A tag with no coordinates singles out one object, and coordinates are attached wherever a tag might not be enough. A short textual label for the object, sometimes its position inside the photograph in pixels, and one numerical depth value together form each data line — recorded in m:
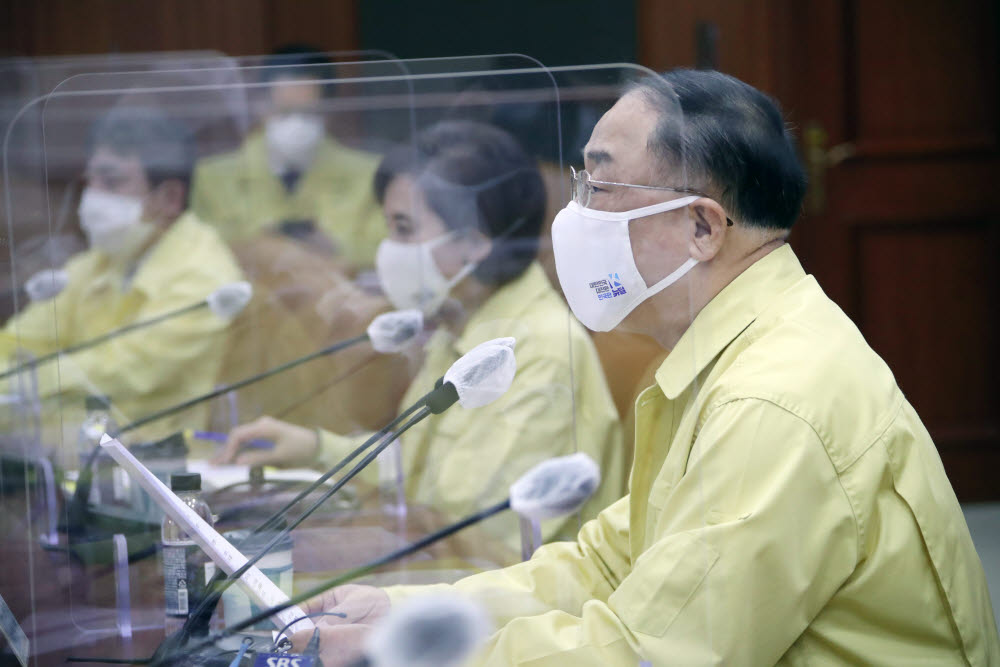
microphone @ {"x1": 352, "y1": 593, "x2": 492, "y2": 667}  3.59
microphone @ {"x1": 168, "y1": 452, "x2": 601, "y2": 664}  3.68
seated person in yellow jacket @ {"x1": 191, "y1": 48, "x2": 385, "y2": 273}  5.62
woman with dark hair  4.15
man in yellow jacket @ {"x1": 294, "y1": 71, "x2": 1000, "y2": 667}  3.81
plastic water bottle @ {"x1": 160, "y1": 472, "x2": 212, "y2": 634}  3.99
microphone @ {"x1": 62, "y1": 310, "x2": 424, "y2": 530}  4.48
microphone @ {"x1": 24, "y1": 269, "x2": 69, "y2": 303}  4.75
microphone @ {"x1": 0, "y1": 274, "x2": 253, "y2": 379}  5.48
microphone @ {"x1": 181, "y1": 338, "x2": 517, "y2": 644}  3.90
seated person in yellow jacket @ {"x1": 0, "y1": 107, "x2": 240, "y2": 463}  5.34
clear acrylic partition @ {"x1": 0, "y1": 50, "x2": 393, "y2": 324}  5.95
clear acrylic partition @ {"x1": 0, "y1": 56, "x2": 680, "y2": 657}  4.16
